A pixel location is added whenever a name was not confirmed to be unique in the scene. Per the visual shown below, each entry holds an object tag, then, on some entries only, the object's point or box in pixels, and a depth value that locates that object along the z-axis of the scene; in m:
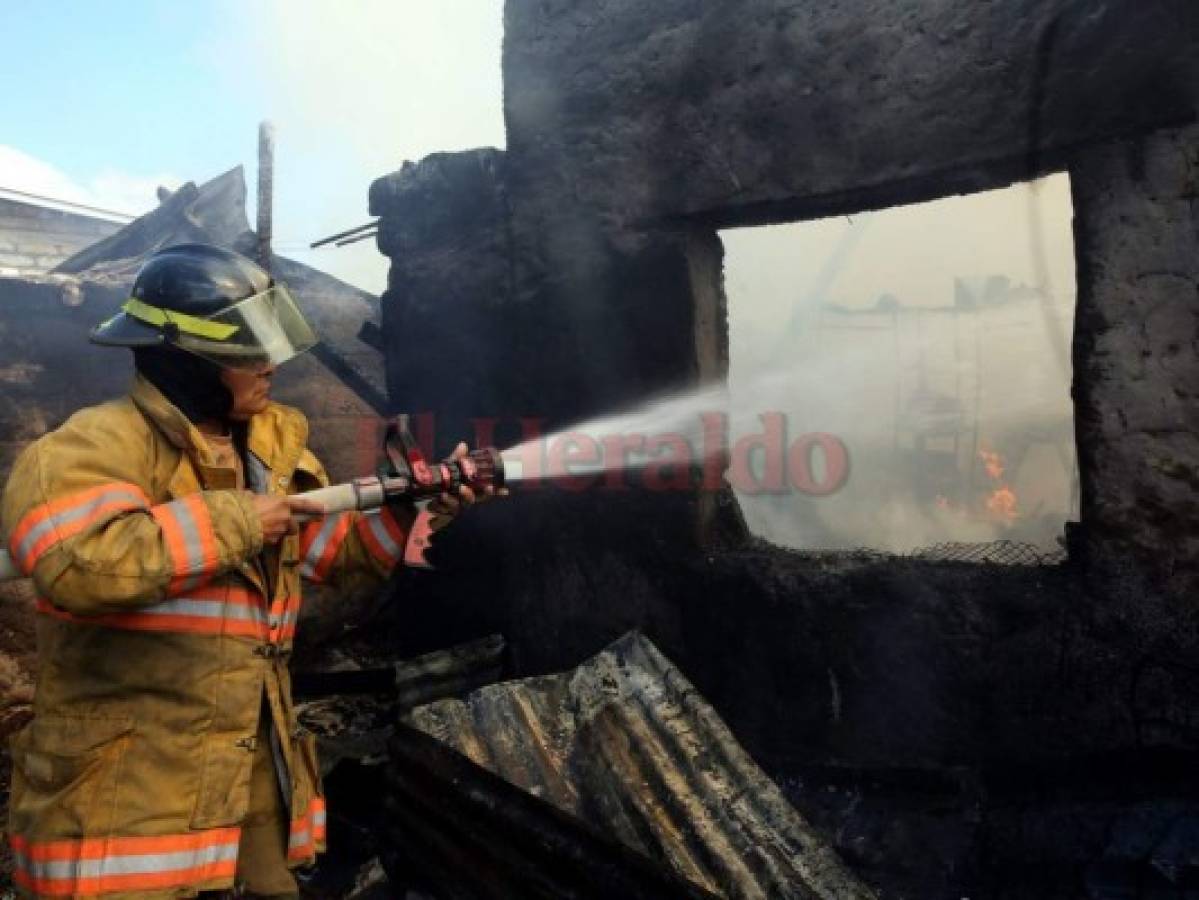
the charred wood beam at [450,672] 4.48
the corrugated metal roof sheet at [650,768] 2.56
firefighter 2.02
